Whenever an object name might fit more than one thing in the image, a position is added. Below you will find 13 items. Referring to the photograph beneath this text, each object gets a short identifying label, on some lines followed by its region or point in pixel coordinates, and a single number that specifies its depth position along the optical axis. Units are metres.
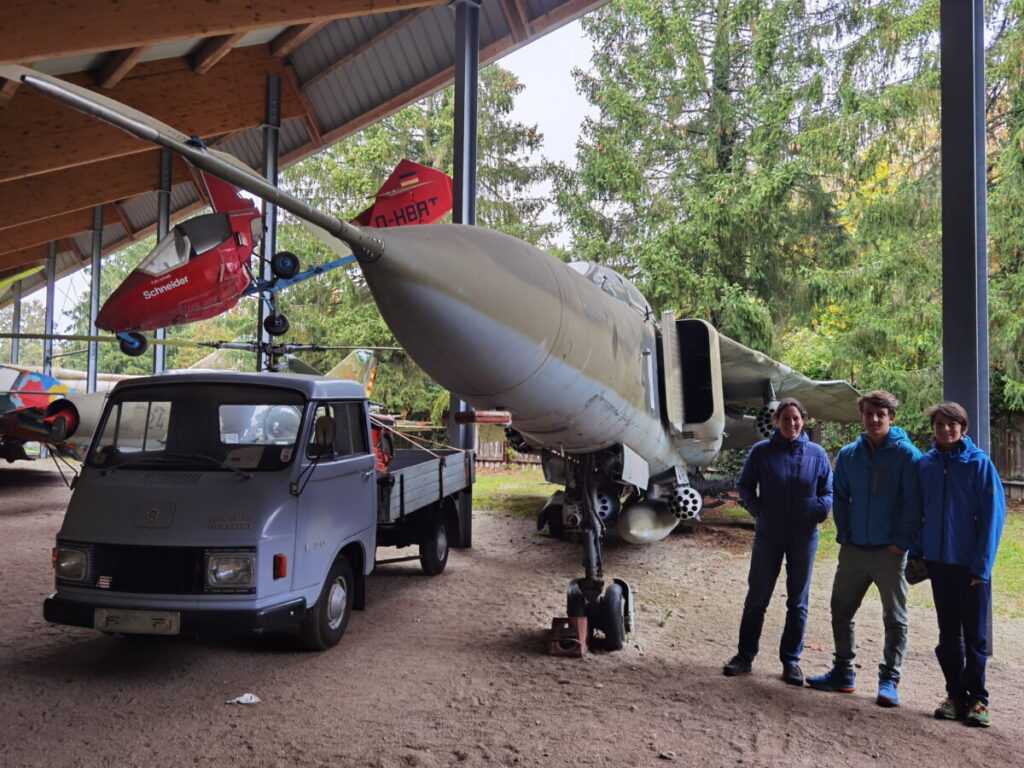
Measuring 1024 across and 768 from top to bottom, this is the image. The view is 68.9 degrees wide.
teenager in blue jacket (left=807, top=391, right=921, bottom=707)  3.96
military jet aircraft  2.92
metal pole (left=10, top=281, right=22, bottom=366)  22.38
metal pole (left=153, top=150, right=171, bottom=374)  14.90
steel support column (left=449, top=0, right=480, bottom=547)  8.80
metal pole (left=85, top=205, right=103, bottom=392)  17.75
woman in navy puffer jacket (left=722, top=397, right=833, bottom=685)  4.32
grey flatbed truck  4.25
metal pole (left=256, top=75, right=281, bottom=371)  11.44
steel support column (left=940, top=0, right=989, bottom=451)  4.72
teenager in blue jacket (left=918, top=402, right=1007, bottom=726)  3.62
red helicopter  9.08
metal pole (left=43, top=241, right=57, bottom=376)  19.12
